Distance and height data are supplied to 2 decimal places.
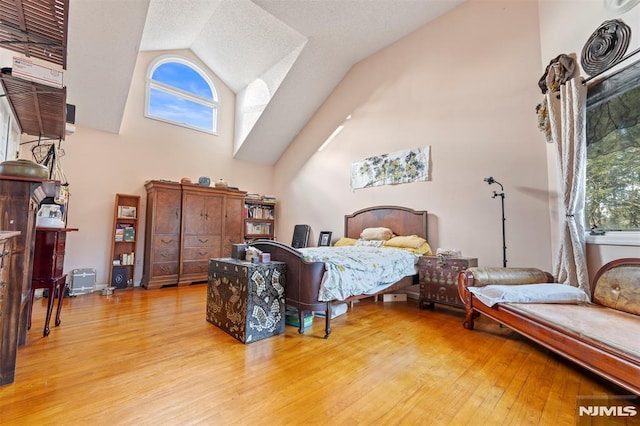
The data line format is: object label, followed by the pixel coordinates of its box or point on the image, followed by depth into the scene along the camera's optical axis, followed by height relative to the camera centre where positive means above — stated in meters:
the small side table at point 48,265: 2.31 -0.39
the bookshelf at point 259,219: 5.64 +0.13
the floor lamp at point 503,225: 2.98 +0.05
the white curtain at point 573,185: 2.35 +0.41
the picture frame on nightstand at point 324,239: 4.79 -0.23
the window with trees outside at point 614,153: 2.17 +0.66
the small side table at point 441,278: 2.95 -0.56
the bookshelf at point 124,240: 4.14 -0.28
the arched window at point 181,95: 4.81 +2.42
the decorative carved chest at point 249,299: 2.21 -0.64
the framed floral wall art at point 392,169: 3.85 +0.91
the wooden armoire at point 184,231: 4.28 -0.13
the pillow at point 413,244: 3.47 -0.21
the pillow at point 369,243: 3.80 -0.23
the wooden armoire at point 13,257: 1.56 -0.22
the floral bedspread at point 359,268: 2.42 -0.42
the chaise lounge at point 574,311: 1.39 -0.57
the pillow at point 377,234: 3.92 -0.10
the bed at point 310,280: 2.36 -0.51
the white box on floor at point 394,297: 3.63 -0.94
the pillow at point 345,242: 4.21 -0.24
